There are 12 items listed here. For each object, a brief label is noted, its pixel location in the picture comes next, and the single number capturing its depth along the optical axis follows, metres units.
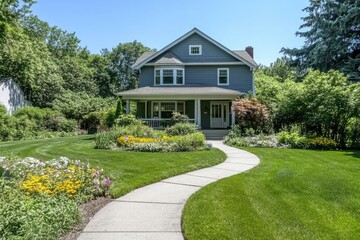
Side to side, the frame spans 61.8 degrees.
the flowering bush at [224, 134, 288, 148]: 14.43
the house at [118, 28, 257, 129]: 23.00
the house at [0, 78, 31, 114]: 24.14
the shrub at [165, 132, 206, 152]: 12.00
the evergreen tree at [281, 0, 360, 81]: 22.28
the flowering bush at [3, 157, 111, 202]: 4.93
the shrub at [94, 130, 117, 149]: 12.51
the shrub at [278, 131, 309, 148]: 14.17
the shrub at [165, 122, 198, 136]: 16.59
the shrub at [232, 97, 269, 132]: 18.12
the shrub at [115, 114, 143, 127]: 18.06
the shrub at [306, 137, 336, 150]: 14.00
